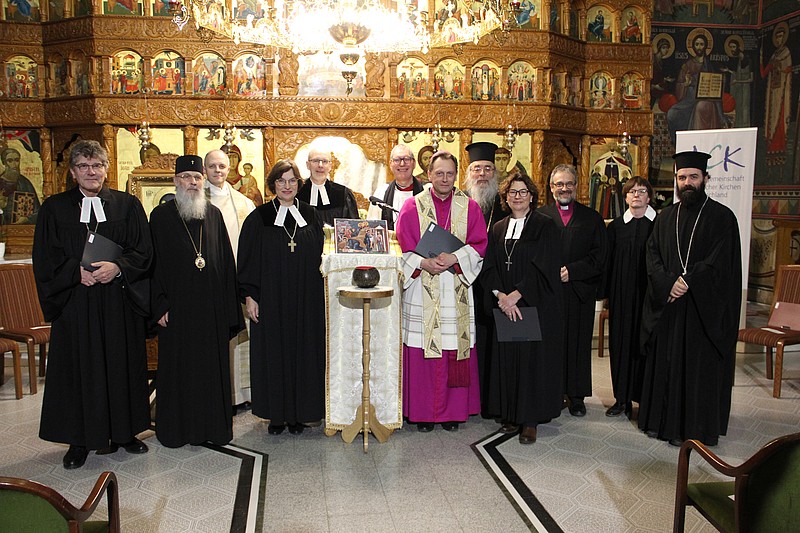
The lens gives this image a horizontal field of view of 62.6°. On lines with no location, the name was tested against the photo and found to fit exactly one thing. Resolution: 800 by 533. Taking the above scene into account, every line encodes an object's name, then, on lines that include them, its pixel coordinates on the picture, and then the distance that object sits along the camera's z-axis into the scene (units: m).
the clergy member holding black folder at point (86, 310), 4.63
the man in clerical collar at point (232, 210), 5.77
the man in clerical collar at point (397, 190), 6.39
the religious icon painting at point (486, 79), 10.90
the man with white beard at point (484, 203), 5.60
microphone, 5.51
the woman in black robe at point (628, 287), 5.92
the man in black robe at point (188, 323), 4.99
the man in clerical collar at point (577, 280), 5.93
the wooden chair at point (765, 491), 2.34
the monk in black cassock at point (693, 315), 5.05
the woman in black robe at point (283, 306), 5.23
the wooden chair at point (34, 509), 1.94
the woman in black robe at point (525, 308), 5.22
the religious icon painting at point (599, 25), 11.53
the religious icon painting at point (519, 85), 10.91
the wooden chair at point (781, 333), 6.55
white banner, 7.94
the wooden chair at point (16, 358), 6.30
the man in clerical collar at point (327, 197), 6.33
